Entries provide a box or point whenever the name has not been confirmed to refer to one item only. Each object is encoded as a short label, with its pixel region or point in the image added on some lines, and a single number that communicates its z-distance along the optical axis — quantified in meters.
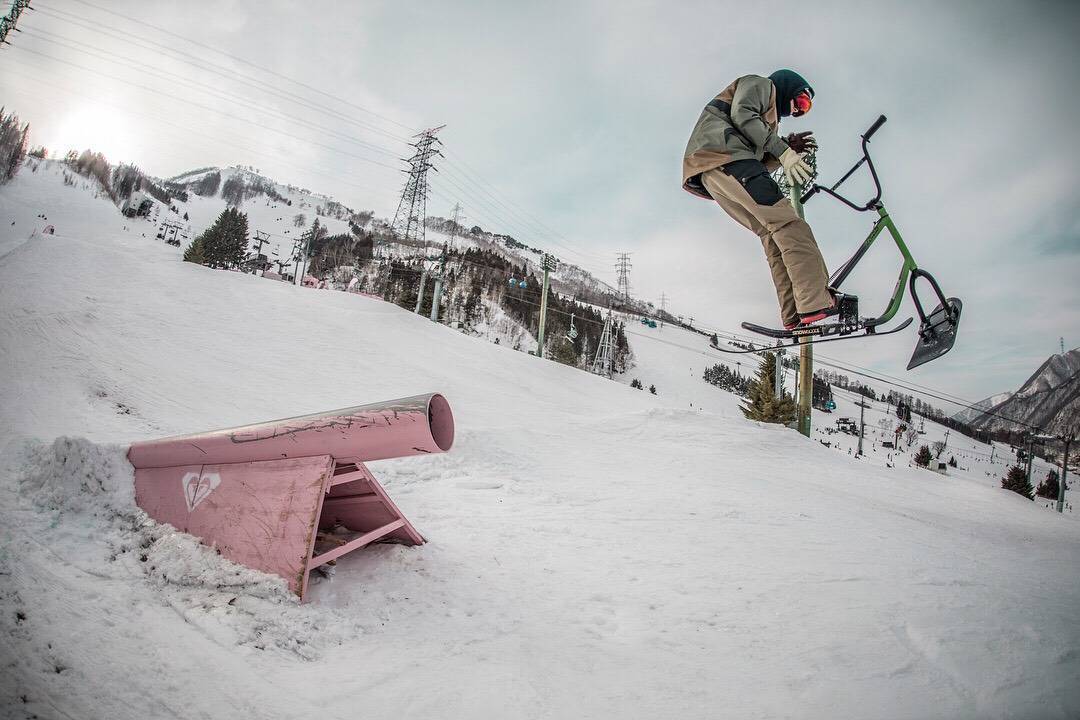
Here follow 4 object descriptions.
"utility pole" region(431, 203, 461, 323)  24.41
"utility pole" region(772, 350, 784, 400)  21.00
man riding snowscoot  2.47
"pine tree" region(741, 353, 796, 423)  21.03
